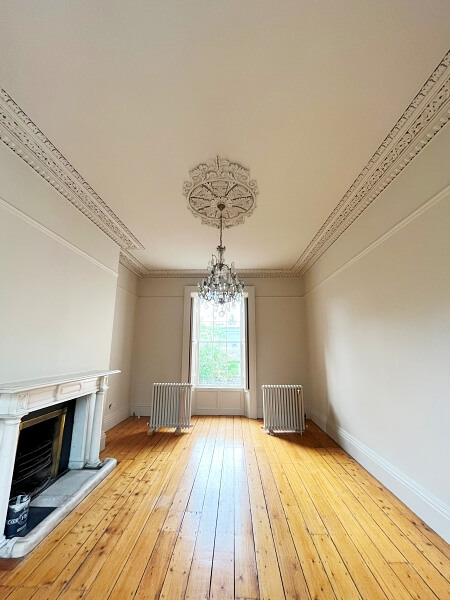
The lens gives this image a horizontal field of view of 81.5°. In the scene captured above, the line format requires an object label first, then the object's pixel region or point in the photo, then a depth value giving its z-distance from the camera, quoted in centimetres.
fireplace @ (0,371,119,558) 179
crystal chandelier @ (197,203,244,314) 295
